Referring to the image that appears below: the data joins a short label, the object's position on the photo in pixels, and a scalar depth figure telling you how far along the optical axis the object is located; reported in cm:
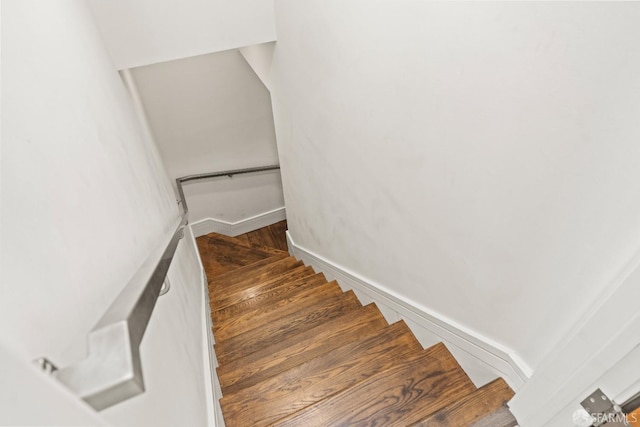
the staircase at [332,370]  130
